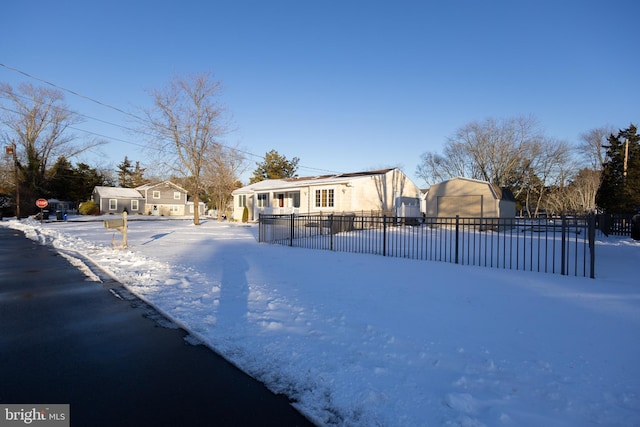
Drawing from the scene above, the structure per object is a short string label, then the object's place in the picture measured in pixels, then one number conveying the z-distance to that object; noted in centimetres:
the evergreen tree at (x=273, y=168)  5434
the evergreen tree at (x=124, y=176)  7175
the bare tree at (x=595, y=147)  4250
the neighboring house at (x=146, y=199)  5231
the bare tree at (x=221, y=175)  3272
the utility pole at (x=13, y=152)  3438
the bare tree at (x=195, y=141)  2803
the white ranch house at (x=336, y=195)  2430
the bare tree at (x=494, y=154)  3894
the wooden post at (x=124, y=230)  1252
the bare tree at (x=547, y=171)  3978
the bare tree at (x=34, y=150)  4053
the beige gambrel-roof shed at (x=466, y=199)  2305
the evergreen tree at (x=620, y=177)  2233
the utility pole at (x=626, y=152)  2742
